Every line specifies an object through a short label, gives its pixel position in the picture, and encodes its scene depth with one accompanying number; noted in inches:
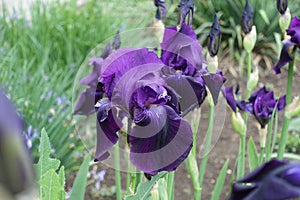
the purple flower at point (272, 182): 19.4
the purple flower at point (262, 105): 46.9
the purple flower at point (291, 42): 45.0
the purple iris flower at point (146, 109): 33.3
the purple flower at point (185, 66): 36.5
